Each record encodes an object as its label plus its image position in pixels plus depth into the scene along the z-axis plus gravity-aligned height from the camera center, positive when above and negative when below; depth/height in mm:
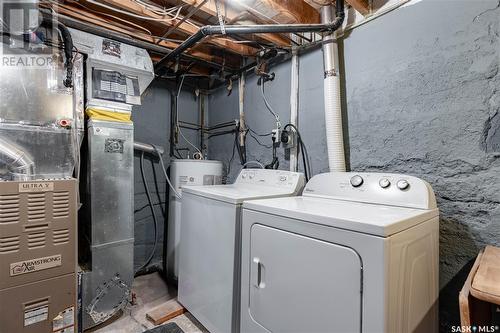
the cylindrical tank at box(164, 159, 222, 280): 2457 -156
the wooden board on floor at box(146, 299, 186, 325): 1811 -1109
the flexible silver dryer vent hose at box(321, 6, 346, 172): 1729 +430
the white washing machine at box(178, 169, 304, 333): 1447 -521
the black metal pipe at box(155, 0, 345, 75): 1700 +970
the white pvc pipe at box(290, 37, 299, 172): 2141 +538
